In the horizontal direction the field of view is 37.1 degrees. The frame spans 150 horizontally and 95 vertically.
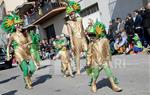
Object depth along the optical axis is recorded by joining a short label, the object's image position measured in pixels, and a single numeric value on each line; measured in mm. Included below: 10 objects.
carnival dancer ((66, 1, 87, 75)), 6813
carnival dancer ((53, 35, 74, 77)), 6924
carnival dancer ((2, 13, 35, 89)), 6096
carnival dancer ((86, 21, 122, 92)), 4841
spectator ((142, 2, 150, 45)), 8674
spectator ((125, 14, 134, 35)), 9773
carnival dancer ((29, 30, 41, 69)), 9521
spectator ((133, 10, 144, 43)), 9242
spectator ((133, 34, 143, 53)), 8912
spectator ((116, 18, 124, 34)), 10183
